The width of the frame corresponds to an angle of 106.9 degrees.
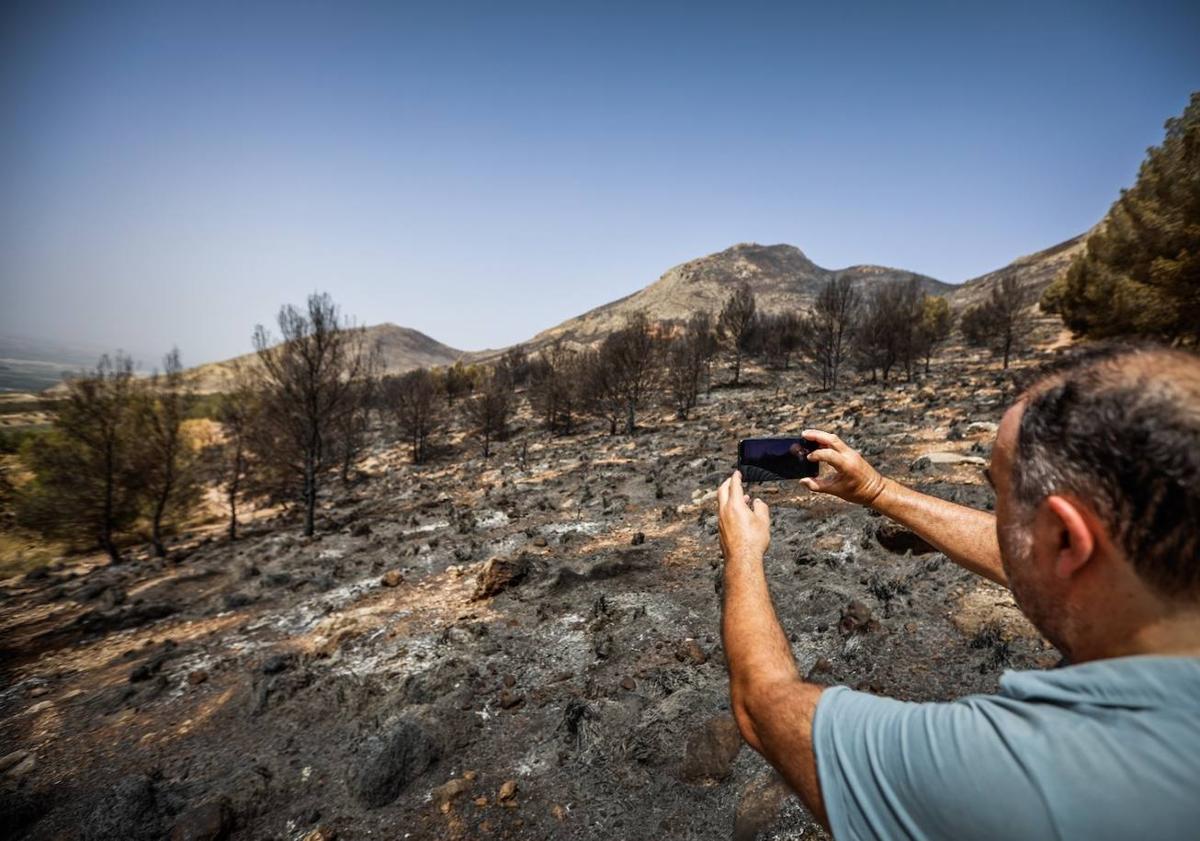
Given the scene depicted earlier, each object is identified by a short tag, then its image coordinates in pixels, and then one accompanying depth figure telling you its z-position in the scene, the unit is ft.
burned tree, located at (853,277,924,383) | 93.09
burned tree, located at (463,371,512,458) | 87.81
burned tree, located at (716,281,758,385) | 111.04
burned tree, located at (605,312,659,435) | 80.02
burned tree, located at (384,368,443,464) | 88.99
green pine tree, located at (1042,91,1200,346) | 37.32
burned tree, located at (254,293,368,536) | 40.98
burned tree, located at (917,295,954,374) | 133.35
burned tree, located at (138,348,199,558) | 50.34
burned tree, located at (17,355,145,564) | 47.98
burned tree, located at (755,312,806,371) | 133.69
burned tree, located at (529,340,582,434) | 92.53
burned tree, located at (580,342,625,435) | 82.89
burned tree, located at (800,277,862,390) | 90.22
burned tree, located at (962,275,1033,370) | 84.79
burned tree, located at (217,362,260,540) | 53.39
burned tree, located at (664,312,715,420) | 87.04
